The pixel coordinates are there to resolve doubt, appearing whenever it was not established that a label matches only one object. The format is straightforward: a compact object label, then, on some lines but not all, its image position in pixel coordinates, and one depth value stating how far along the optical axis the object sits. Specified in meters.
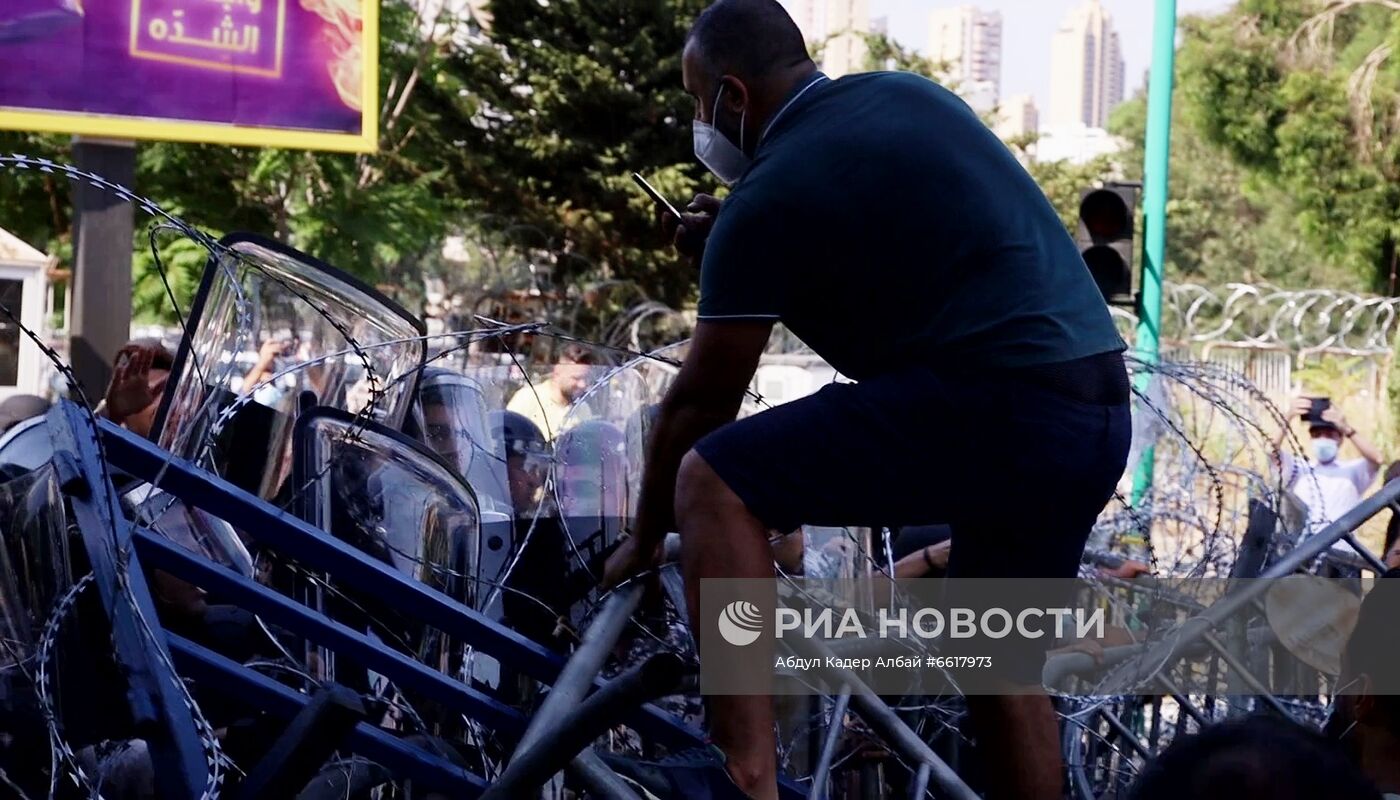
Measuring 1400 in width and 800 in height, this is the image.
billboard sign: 9.82
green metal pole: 9.83
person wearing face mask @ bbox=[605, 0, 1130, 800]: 2.57
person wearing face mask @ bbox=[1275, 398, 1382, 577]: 7.97
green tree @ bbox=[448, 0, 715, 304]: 22.77
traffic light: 9.14
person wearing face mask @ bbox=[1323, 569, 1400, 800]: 2.52
